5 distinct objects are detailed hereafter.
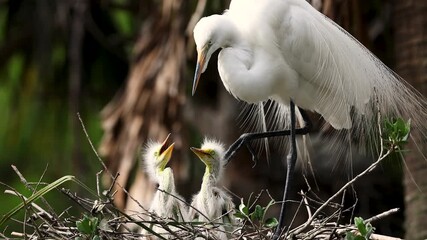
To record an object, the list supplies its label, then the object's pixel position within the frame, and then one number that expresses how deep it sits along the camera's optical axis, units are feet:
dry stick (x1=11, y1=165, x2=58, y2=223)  26.71
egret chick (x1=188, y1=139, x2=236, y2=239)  29.99
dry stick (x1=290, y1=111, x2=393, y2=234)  26.32
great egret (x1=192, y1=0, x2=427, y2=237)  31.89
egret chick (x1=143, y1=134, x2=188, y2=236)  30.42
